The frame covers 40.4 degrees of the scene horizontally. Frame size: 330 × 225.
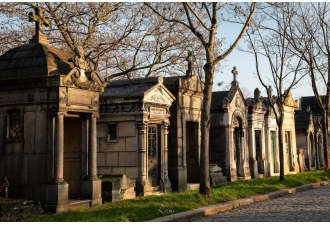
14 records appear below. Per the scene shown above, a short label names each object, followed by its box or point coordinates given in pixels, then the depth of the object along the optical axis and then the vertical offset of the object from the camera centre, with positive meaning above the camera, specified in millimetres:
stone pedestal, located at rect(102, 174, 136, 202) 11781 -882
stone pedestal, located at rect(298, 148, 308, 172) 25305 -350
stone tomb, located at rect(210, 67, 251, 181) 18250 +875
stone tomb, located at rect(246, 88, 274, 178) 20188 +882
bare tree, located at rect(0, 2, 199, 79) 19344 +5814
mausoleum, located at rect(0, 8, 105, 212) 10094 +960
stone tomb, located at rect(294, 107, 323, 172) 26855 +989
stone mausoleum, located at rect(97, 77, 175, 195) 13164 +728
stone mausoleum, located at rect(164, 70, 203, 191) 14852 +1259
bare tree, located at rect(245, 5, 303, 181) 18438 +3605
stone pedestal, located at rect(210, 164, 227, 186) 16319 -765
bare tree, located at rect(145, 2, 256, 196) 12367 +1905
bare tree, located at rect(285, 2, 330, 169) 21812 +5008
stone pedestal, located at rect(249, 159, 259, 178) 20062 -553
